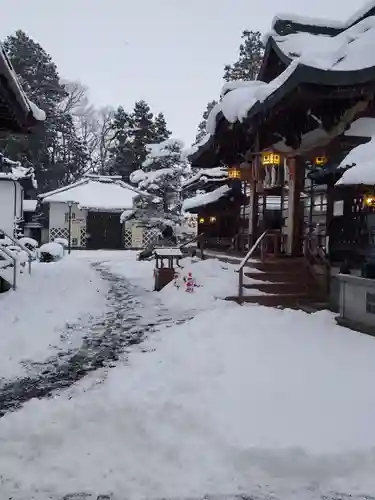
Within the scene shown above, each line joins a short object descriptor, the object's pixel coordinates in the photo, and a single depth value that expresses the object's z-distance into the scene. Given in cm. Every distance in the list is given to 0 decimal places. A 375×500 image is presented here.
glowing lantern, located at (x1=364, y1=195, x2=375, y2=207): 844
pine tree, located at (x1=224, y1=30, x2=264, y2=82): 3288
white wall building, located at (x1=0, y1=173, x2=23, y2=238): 2872
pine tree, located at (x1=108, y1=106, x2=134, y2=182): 4206
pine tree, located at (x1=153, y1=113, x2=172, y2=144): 3775
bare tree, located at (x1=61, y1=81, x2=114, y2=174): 5025
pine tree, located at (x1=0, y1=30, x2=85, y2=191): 4109
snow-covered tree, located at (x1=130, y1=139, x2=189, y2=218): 2716
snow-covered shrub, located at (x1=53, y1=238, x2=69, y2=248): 3276
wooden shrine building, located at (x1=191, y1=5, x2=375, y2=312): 895
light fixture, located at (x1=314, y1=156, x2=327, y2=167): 1103
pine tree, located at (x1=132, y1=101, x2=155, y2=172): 3741
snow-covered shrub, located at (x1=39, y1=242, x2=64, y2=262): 2302
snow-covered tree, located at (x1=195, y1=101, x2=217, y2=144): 4250
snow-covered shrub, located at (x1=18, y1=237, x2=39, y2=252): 2465
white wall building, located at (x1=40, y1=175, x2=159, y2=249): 3712
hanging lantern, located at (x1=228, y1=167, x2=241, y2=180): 1545
